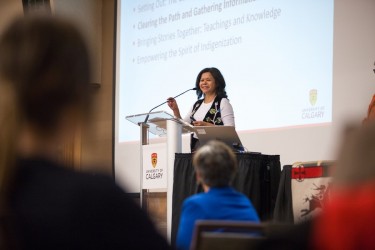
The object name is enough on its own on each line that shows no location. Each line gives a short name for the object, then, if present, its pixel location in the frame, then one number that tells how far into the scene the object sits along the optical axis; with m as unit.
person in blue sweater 4.59
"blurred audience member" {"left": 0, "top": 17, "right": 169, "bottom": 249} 1.52
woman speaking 9.65
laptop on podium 7.45
